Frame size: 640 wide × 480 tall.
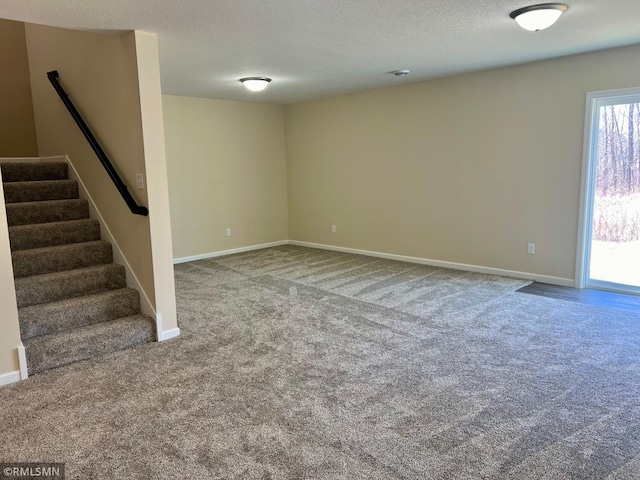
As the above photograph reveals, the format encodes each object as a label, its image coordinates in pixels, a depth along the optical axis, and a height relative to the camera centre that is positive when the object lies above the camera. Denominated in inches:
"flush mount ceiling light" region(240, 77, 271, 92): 204.8 +47.4
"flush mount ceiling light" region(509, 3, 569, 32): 117.5 +43.3
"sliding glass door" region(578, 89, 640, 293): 173.7 -7.0
